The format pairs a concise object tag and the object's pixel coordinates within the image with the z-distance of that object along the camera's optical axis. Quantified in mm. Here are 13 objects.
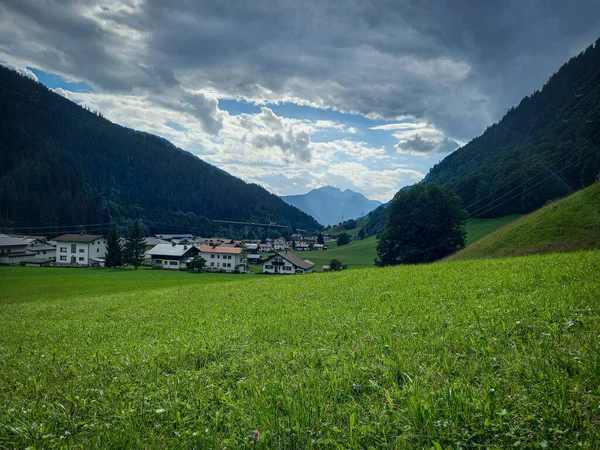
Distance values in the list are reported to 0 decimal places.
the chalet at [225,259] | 107000
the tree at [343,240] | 191500
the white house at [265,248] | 178012
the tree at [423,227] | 56125
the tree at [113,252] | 89188
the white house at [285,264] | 102812
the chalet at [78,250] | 96812
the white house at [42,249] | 83644
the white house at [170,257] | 107400
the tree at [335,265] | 83775
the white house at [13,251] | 66106
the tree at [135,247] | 91875
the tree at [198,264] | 90438
